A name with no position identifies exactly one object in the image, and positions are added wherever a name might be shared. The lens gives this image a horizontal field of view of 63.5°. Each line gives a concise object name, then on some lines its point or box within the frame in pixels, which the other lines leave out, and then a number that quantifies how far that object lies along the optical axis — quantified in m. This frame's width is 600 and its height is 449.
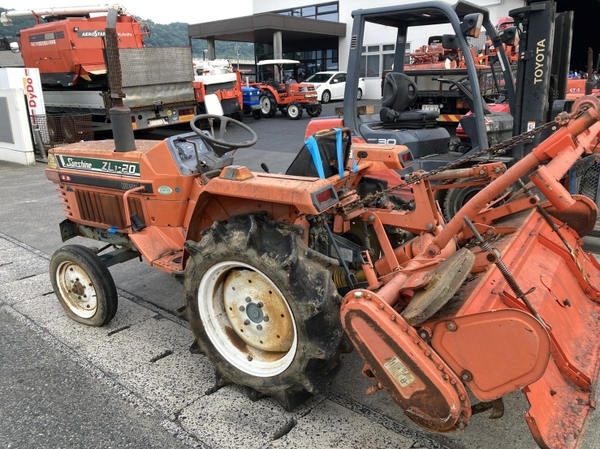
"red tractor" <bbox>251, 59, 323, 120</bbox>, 18.09
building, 23.08
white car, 22.60
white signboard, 10.45
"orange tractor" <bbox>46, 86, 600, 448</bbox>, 1.94
